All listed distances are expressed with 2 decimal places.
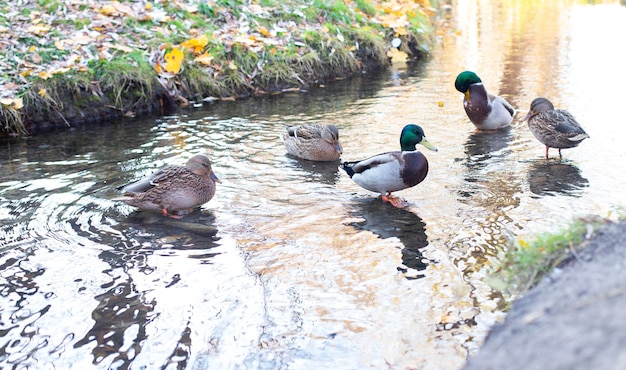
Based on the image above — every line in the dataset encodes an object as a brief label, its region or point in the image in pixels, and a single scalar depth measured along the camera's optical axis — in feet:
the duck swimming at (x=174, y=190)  18.40
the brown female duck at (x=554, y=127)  21.75
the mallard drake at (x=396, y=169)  18.78
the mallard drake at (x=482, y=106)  26.17
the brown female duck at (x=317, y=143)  23.25
